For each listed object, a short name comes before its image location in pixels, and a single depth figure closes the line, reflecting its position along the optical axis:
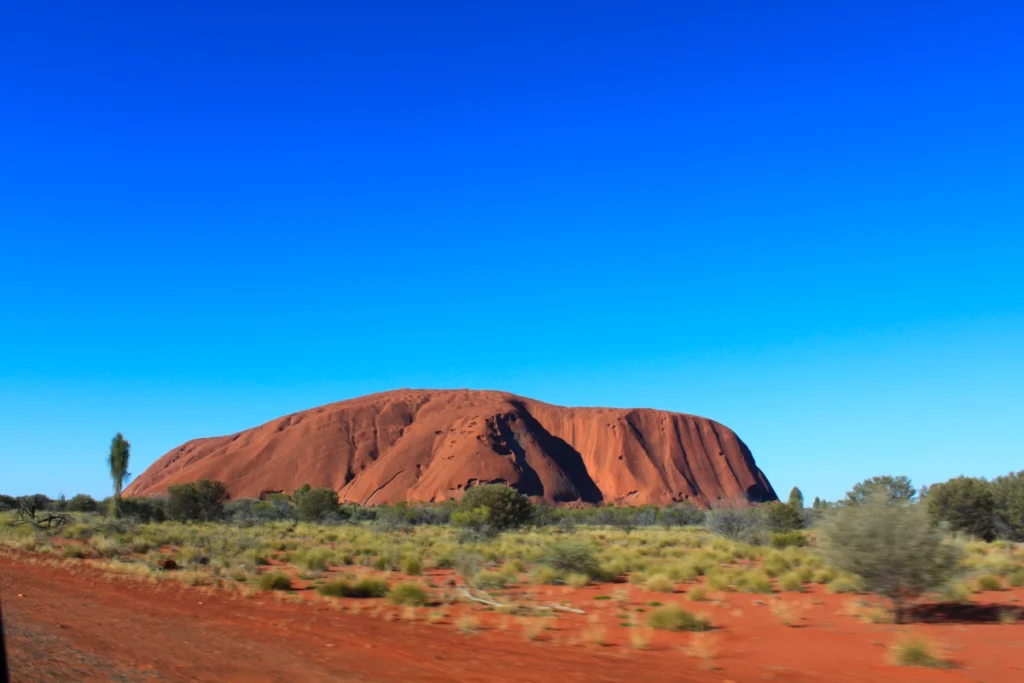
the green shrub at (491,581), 19.30
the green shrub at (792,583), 18.45
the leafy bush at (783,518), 40.88
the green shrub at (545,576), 20.52
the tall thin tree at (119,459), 47.72
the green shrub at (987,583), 17.70
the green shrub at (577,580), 19.66
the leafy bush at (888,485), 32.12
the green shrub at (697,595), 17.12
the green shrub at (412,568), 22.47
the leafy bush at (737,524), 33.53
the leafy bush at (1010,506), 31.50
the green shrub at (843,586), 17.08
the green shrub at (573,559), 21.19
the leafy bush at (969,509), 33.56
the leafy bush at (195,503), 47.31
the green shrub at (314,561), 22.73
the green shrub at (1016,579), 18.44
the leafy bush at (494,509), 38.66
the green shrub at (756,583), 18.27
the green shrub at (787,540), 30.64
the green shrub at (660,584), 18.64
